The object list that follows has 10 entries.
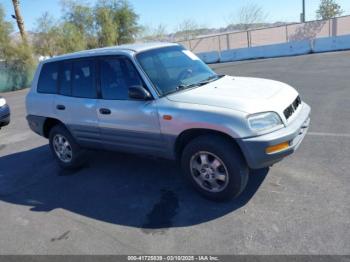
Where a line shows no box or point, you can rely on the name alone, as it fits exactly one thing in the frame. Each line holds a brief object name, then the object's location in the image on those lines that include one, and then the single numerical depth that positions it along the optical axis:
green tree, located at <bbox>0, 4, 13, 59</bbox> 24.28
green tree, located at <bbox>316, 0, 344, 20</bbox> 51.38
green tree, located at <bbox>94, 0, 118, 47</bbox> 36.66
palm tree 26.12
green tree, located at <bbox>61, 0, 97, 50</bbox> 35.80
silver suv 3.53
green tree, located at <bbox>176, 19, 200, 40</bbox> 60.25
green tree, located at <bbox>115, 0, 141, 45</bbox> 39.19
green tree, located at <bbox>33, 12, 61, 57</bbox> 27.31
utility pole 30.13
